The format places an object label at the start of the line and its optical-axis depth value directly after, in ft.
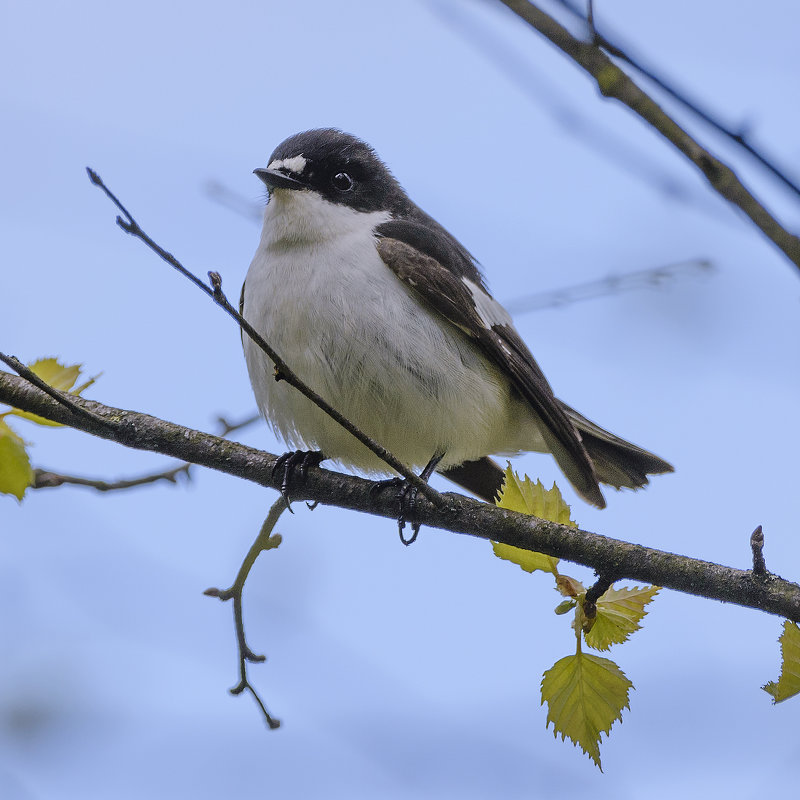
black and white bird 25.21
